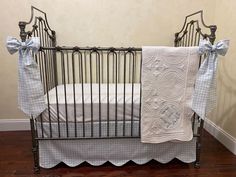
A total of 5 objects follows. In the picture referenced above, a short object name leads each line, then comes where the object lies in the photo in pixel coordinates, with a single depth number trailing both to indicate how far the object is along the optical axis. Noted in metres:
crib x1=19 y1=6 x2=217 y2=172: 1.68
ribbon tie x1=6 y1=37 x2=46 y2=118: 1.42
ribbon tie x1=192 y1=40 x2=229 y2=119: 1.51
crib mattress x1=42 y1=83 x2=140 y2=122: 1.67
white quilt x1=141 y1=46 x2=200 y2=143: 1.55
